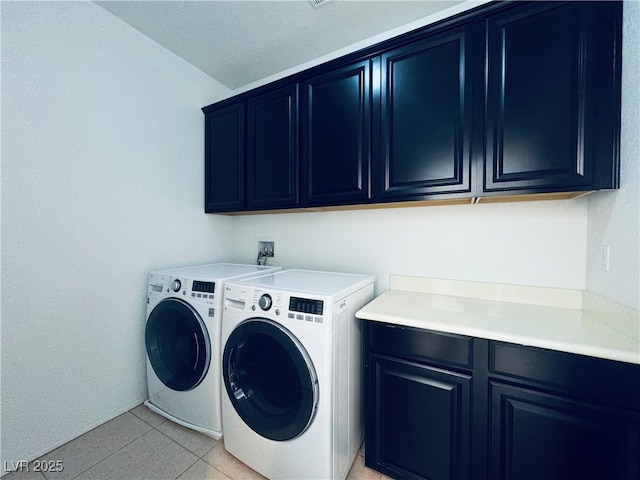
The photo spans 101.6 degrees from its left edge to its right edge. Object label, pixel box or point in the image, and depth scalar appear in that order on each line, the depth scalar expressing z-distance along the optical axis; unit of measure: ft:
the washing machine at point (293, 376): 3.69
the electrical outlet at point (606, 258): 3.63
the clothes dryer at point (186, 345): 4.84
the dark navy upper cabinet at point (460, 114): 3.46
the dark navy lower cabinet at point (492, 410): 2.78
